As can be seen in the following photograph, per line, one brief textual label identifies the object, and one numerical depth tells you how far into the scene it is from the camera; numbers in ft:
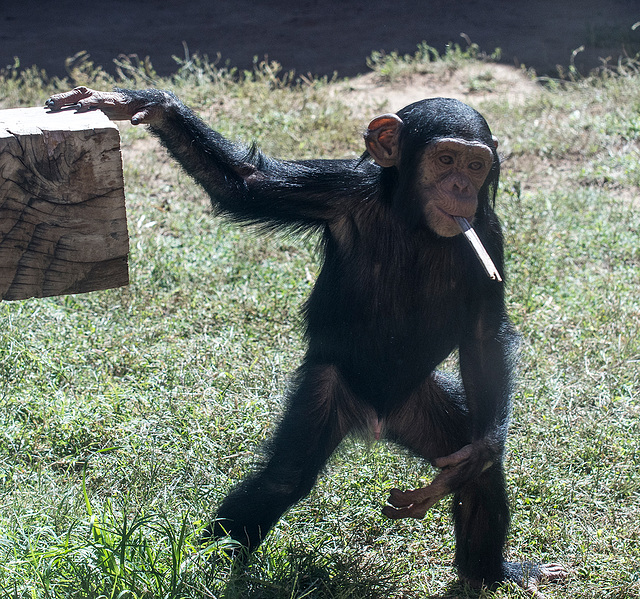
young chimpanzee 25.13
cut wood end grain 16.29
